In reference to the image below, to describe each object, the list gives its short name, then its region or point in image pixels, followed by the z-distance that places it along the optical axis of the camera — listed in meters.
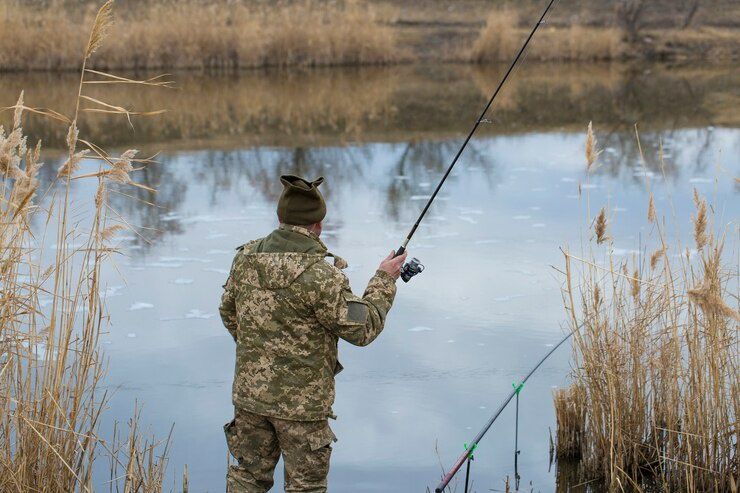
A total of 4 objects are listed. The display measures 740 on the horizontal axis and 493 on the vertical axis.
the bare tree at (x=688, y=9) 51.01
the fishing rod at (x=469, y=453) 6.45
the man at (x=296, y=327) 6.09
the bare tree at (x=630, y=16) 46.56
